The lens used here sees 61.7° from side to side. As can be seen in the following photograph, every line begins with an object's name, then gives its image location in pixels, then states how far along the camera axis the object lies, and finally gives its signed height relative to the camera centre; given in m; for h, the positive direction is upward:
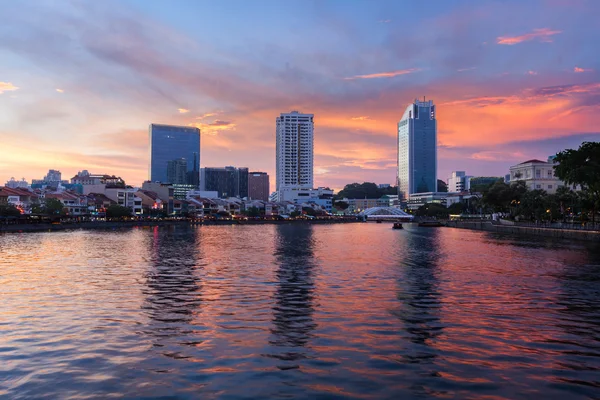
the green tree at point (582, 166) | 76.50 +7.44
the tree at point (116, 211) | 172.12 -0.21
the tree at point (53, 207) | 148.00 +0.96
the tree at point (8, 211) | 126.71 -0.25
